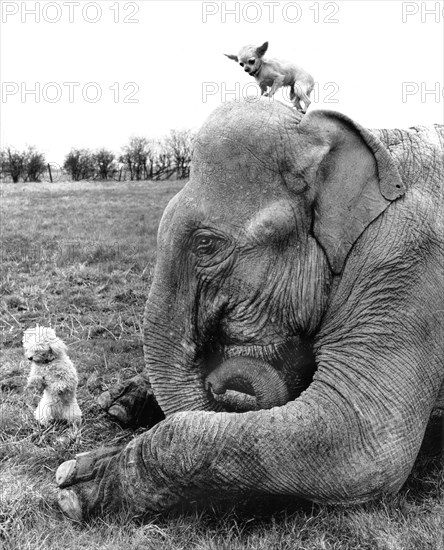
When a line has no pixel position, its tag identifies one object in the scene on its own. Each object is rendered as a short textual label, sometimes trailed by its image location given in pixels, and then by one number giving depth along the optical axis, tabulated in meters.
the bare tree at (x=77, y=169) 34.88
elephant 2.93
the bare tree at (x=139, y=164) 35.28
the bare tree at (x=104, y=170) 35.56
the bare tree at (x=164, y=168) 32.06
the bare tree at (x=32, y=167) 39.59
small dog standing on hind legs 4.27
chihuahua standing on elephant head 4.26
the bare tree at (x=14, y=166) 39.59
